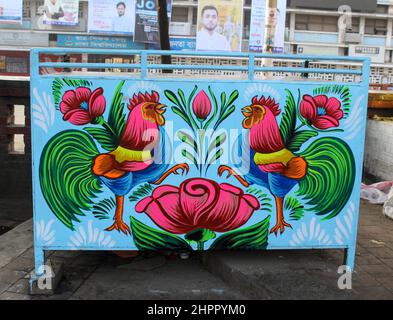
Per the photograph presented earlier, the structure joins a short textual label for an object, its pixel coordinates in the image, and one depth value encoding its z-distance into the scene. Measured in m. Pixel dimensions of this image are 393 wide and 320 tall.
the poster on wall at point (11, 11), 42.44
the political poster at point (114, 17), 43.09
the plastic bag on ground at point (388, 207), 6.34
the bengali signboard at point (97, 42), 42.84
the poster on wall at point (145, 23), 42.75
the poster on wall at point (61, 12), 42.34
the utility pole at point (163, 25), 6.71
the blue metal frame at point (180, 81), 3.80
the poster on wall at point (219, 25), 43.03
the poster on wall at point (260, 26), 43.25
